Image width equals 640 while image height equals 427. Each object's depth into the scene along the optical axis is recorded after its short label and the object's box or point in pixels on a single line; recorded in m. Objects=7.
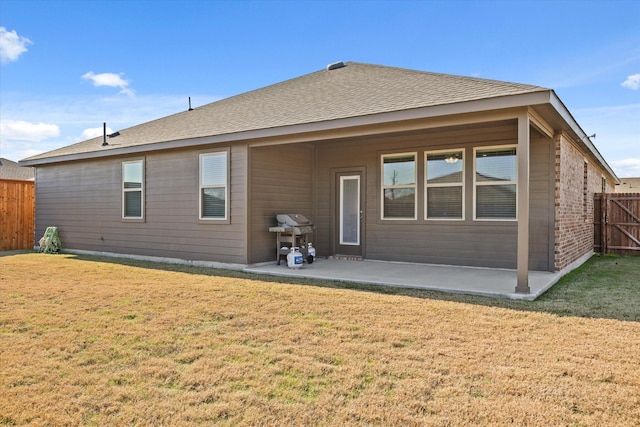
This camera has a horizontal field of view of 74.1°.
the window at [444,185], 7.81
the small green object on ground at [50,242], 10.88
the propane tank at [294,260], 7.64
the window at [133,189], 9.53
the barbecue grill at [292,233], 8.02
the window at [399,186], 8.30
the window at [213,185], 8.20
